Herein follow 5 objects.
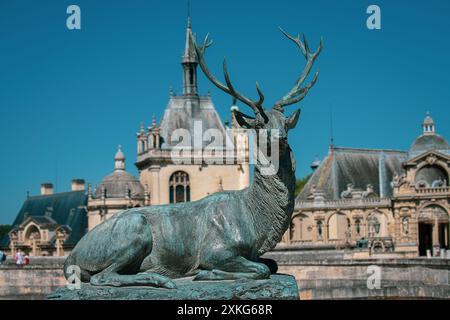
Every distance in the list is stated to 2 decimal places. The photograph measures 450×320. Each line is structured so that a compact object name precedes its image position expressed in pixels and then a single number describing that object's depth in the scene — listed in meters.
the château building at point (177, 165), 65.19
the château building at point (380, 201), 54.59
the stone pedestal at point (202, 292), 8.81
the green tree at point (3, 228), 120.81
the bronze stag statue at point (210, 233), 9.20
